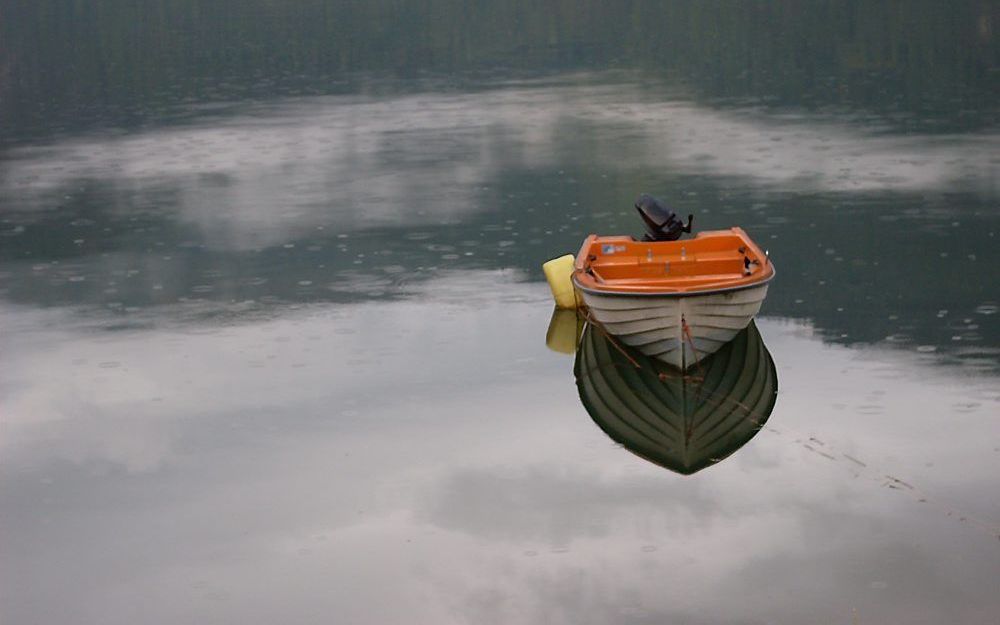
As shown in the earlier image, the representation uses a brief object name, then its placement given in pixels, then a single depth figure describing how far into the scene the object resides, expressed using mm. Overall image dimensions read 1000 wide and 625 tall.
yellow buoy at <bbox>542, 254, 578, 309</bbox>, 20000
